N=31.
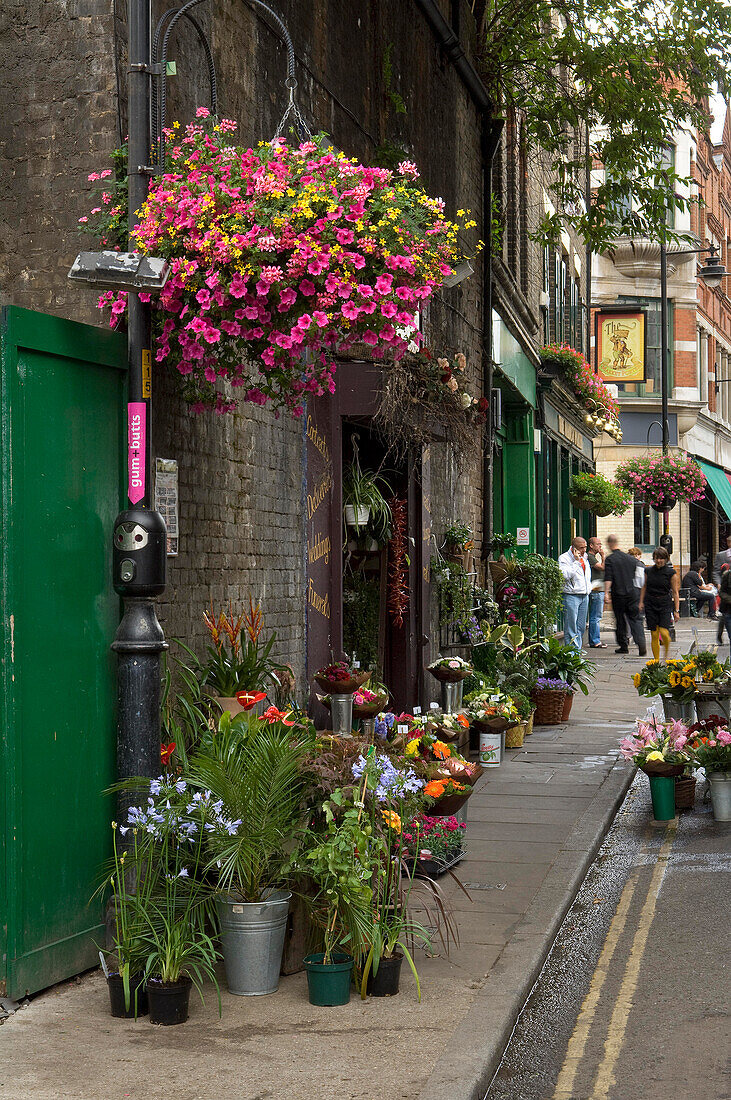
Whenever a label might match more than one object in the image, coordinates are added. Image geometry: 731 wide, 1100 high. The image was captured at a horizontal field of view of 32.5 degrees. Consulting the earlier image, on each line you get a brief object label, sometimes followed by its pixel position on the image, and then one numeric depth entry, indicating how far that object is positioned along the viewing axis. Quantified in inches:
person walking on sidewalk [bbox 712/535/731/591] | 913.1
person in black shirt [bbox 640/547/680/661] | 784.3
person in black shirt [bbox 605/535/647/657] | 886.4
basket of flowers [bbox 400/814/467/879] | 233.8
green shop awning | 1777.8
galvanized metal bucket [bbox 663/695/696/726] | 463.7
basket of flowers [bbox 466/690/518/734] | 464.1
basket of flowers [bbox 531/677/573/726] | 567.2
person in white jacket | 869.2
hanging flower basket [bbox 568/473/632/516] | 1088.2
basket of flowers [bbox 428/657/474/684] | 466.0
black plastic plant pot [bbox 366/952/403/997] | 210.8
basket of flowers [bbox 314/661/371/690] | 341.7
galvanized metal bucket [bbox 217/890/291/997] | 207.5
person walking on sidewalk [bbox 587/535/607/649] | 967.2
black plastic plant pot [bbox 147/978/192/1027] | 197.0
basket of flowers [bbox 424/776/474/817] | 283.1
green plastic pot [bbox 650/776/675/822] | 373.4
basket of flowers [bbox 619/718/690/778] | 369.1
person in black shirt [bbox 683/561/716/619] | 1403.8
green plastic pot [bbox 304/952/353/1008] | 204.5
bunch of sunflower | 432.5
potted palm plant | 207.3
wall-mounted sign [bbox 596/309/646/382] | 1599.4
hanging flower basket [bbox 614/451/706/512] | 1242.6
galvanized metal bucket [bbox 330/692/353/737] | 344.5
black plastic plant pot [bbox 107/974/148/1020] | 200.4
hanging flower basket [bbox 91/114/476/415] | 211.5
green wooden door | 204.5
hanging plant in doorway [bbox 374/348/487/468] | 359.6
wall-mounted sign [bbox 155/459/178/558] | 262.1
